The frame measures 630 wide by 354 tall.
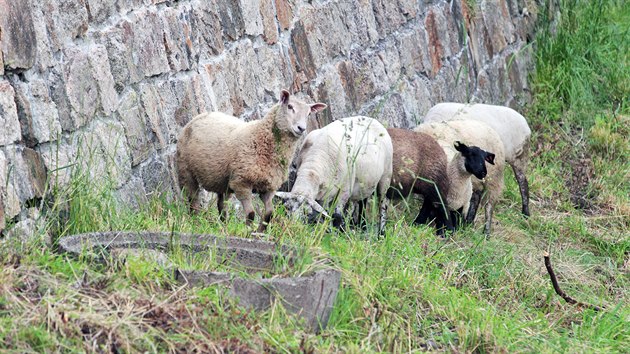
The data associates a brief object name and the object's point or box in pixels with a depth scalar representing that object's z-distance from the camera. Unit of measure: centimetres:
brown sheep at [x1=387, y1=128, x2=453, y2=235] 1702
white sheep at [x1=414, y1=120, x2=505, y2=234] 1830
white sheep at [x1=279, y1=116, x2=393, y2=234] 1500
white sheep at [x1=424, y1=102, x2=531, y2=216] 1959
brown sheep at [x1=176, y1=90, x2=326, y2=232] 1279
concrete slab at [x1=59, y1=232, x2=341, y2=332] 944
